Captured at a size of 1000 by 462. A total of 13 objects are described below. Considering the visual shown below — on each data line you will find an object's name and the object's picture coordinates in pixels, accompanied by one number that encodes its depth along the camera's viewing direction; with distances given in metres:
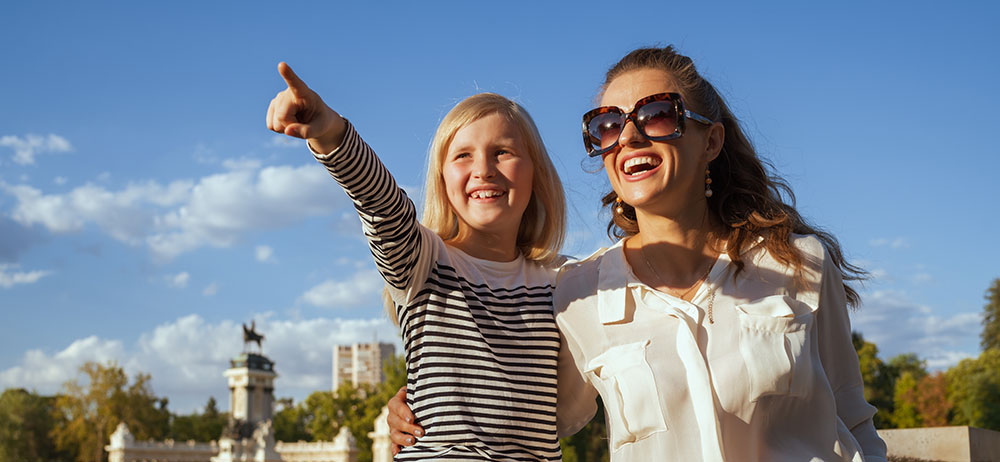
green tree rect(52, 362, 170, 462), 54.28
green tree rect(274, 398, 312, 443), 67.56
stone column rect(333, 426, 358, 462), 51.88
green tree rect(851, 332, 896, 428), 40.69
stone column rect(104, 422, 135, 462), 49.78
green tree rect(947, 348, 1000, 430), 35.84
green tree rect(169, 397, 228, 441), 64.88
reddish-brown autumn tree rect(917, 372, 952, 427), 39.48
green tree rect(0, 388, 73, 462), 52.91
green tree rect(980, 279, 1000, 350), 52.88
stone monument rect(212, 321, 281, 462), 48.66
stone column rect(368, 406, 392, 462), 41.00
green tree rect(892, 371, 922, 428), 40.34
